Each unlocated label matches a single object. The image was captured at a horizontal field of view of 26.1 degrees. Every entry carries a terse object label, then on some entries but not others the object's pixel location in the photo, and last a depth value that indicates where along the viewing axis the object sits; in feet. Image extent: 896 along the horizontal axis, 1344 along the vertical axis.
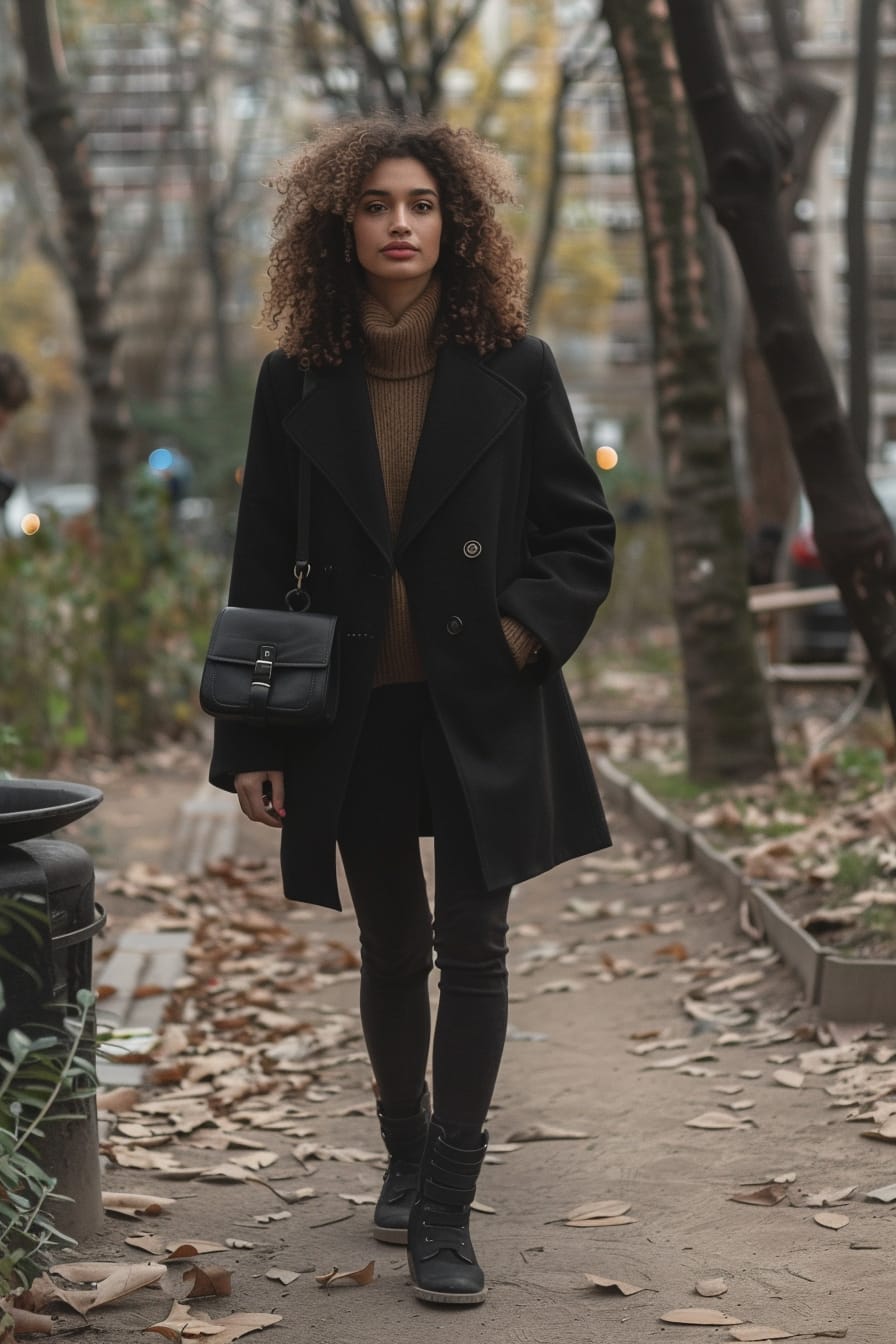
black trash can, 11.58
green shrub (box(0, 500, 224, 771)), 32.01
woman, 11.81
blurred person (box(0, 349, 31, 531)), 23.09
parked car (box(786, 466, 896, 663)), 44.55
